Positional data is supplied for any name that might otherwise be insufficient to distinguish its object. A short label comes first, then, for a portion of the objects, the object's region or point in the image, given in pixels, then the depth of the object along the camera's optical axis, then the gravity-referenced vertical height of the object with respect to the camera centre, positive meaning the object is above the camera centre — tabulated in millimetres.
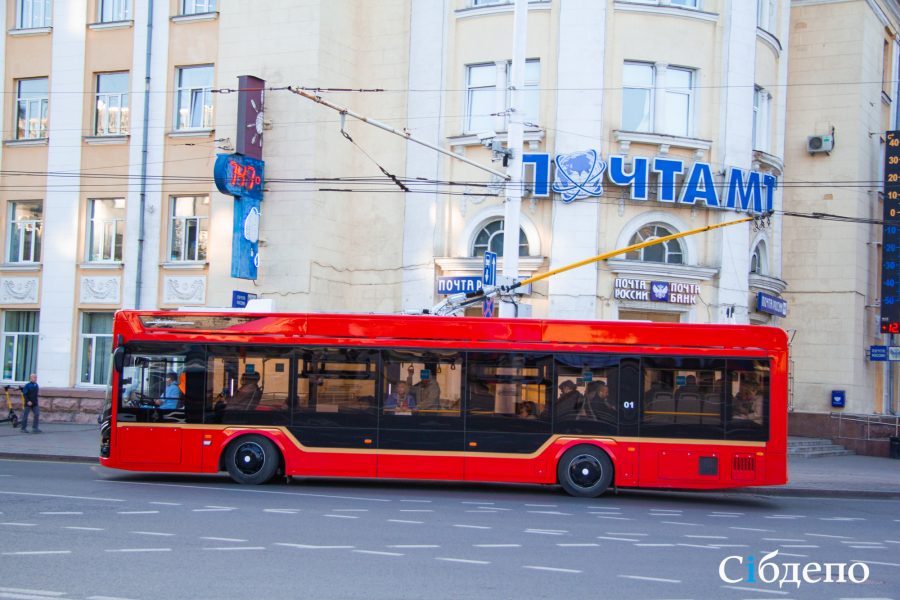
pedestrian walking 27875 -1957
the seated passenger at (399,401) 17875 -1087
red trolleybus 17547 -1052
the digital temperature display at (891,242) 32344 +3465
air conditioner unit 33094 +6493
